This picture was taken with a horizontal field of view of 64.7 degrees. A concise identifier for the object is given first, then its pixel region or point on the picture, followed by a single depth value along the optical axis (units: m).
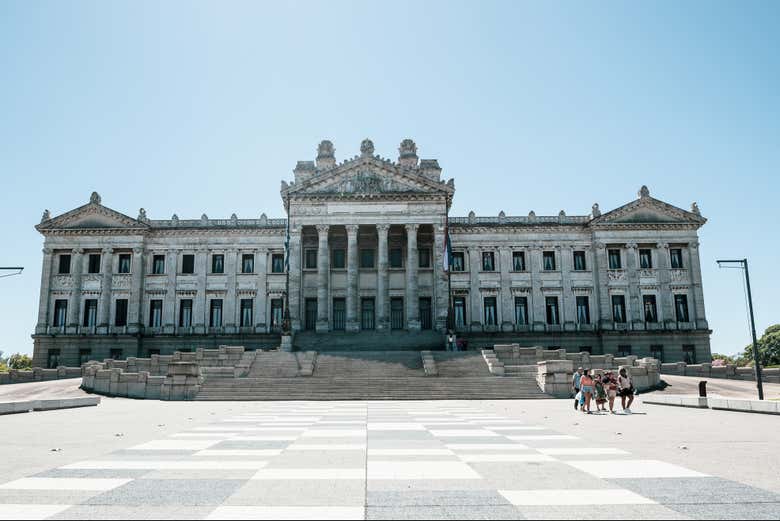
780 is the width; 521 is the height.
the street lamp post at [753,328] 27.69
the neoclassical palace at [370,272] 54.94
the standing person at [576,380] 25.57
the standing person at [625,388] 23.92
